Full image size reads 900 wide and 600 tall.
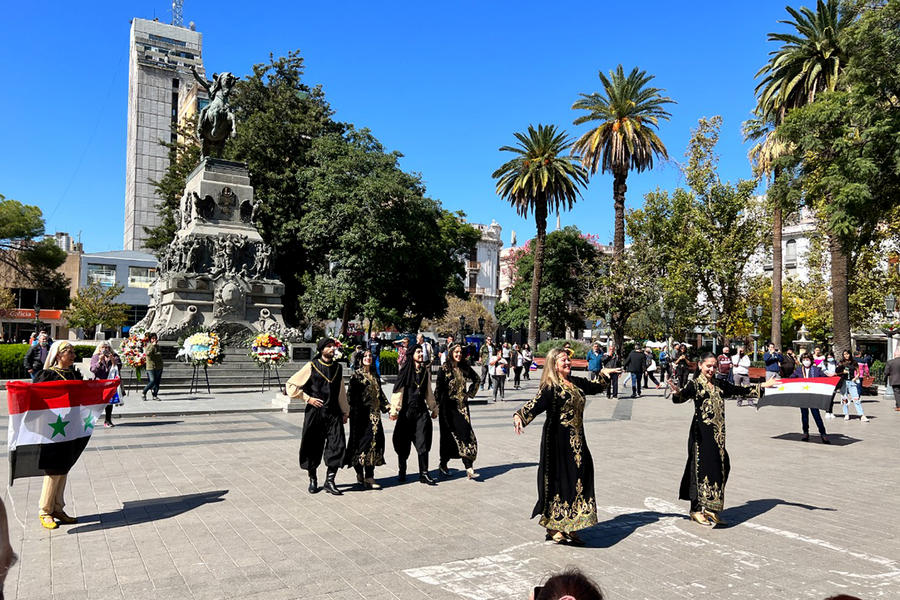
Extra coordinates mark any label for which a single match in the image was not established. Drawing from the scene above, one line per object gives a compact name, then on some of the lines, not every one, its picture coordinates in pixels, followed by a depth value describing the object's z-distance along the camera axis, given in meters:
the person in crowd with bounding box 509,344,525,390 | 24.39
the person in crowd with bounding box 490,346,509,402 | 19.81
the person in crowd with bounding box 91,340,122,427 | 11.59
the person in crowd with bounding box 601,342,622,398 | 21.58
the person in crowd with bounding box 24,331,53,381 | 13.52
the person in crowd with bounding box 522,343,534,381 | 27.66
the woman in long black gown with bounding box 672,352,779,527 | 6.57
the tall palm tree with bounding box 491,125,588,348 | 40.81
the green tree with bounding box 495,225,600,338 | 58.66
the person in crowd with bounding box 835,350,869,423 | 16.34
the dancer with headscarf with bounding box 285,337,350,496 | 7.85
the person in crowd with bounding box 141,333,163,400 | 15.74
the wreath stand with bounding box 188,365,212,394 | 18.37
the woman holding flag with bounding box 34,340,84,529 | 6.12
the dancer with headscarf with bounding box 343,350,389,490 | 8.07
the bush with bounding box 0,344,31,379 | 19.67
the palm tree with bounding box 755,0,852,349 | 24.64
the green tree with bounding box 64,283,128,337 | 49.47
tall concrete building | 76.69
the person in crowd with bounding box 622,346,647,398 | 21.95
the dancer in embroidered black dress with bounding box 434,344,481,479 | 8.69
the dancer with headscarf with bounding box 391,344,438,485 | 8.55
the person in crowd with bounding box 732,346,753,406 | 21.33
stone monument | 21.69
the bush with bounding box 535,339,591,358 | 41.41
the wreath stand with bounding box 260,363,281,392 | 20.52
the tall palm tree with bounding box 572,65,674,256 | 36.72
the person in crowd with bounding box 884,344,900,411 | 18.53
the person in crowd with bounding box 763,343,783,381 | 19.19
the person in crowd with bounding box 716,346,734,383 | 15.77
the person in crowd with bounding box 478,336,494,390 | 23.10
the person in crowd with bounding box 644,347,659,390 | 24.59
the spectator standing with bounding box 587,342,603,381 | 22.56
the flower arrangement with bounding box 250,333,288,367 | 17.61
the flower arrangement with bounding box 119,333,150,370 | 16.22
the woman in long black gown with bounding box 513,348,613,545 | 5.84
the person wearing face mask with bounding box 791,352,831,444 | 12.55
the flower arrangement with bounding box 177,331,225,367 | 17.38
